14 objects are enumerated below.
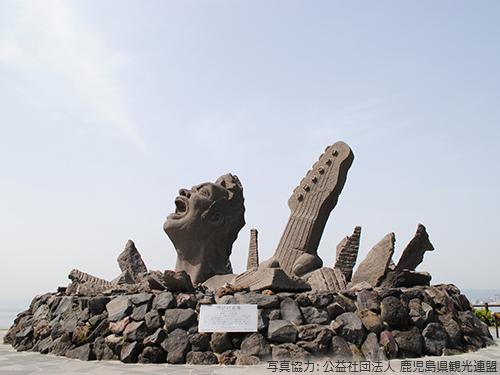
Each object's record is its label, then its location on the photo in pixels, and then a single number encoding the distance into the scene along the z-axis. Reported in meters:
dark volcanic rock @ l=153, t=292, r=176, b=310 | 4.90
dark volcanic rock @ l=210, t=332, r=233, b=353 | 4.52
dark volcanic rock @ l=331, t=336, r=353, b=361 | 4.39
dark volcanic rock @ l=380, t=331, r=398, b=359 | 4.49
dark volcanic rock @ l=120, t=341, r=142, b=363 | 4.59
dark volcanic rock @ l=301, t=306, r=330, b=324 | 4.64
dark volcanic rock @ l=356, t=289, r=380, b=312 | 4.82
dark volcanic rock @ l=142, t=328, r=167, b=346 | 4.63
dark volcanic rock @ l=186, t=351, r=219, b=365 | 4.41
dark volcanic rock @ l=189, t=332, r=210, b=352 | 4.55
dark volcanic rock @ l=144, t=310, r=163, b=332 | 4.77
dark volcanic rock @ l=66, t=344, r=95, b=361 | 4.85
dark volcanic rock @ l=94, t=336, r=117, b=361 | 4.83
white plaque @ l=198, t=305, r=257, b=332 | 4.57
